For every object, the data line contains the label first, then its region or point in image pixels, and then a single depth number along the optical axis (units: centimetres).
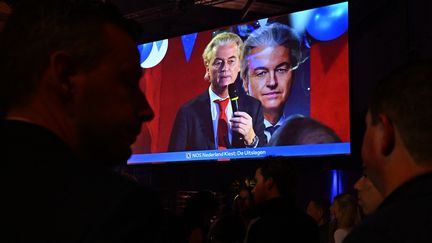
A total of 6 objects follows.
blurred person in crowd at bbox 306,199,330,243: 447
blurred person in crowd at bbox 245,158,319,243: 242
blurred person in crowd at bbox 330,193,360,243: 342
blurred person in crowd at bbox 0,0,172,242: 57
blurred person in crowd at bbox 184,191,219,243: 312
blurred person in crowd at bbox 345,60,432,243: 93
